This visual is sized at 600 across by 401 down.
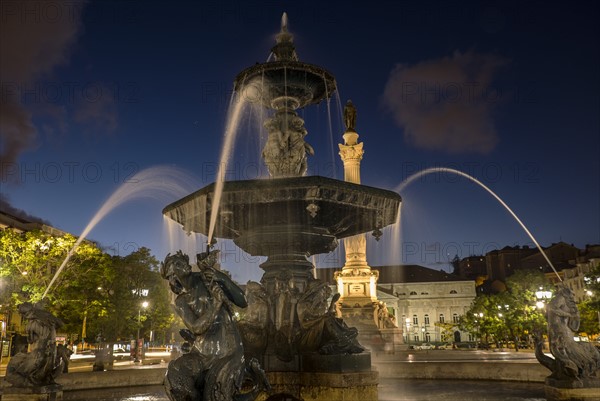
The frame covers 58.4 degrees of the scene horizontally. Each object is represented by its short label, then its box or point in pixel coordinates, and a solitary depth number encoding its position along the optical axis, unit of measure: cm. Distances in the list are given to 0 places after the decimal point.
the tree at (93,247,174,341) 3678
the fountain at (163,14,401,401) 849
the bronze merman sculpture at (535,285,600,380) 925
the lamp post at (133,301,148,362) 2870
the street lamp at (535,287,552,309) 3152
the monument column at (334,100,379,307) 3462
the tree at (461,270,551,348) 4772
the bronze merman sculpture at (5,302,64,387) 916
